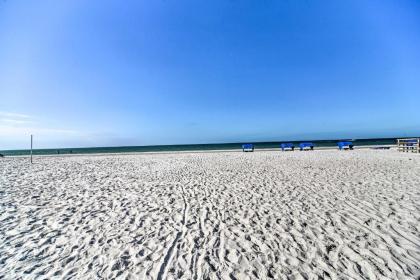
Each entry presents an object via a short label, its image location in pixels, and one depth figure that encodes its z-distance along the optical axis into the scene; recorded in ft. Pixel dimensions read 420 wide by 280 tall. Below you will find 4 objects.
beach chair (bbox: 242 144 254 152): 99.75
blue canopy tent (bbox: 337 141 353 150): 90.43
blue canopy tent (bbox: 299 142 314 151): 95.48
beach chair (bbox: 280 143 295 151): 98.68
